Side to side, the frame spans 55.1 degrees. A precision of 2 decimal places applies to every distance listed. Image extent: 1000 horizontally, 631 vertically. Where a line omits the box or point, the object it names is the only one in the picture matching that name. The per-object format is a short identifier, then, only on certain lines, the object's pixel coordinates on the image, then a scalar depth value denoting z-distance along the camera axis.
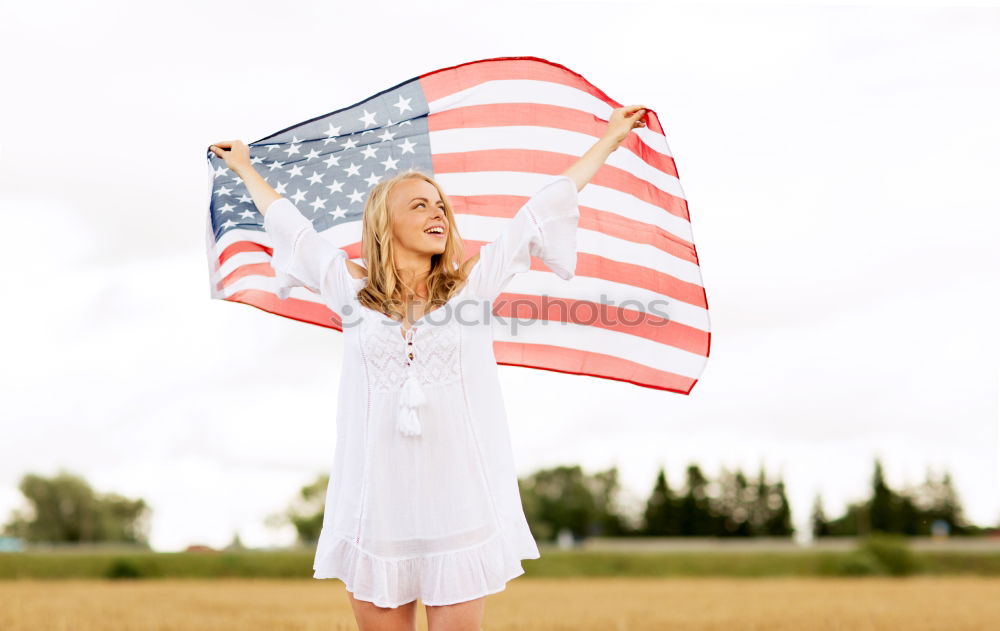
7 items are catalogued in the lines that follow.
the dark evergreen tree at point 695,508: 73.56
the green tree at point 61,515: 69.81
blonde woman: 3.19
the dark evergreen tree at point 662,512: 73.81
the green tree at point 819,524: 76.75
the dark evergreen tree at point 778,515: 73.25
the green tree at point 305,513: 70.22
